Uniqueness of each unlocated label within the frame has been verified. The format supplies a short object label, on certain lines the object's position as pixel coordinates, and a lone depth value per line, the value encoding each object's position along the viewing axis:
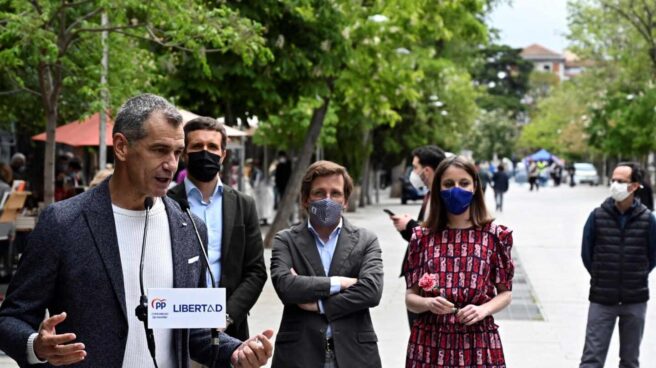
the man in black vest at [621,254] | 8.77
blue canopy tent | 127.12
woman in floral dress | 5.70
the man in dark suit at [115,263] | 3.66
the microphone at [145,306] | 3.64
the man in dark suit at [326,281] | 5.63
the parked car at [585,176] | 91.75
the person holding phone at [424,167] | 7.99
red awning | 20.84
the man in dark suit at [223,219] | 5.95
